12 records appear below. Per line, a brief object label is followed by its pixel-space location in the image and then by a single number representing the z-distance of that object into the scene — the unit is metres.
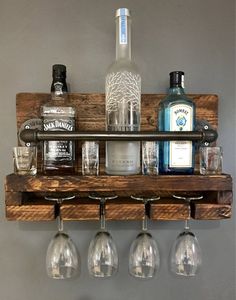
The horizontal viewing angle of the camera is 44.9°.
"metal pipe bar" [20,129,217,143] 0.58
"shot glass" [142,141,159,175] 0.65
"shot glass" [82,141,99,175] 0.64
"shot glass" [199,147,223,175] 0.65
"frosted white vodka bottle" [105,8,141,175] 0.63
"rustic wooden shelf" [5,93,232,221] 0.60
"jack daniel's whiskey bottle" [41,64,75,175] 0.64
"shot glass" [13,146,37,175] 0.63
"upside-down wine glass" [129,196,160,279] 0.69
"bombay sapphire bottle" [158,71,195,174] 0.64
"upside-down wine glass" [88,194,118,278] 0.68
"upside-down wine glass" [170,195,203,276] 0.69
